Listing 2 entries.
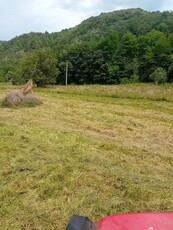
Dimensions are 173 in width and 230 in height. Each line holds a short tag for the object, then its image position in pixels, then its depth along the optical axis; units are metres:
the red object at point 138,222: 1.20
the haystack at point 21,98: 6.67
